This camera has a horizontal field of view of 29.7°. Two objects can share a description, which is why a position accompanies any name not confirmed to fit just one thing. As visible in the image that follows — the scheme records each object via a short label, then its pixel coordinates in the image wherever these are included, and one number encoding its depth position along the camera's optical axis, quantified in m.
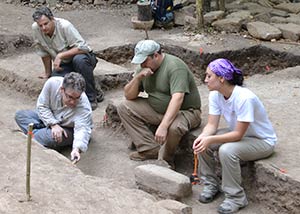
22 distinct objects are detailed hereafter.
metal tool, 4.24
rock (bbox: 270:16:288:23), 8.73
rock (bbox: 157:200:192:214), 3.54
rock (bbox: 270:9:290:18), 9.05
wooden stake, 3.24
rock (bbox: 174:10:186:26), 9.42
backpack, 9.26
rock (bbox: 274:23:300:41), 8.07
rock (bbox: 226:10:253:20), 8.84
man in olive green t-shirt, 4.89
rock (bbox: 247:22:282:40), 8.14
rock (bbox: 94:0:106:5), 11.10
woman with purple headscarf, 4.15
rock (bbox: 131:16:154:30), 9.34
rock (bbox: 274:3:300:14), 9.25
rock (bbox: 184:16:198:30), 8.98
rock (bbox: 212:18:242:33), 8.67
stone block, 4.39
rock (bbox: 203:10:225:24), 8.95
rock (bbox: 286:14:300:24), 8.65
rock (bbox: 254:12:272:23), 8.91
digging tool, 4.93
